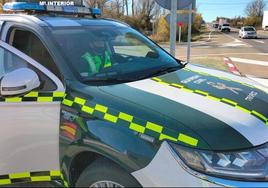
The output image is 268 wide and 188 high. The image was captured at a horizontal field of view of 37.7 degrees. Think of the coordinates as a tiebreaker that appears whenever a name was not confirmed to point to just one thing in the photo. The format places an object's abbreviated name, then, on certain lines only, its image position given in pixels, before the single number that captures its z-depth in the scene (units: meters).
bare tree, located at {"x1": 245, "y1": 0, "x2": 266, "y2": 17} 111.50
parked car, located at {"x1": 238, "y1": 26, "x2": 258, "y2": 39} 47.81
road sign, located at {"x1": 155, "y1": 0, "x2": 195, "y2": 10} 7.71
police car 2.34
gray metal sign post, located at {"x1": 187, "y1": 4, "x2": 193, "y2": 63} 9.39
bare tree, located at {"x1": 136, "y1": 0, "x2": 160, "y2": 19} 68.25
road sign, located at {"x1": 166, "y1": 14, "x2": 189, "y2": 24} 9.93
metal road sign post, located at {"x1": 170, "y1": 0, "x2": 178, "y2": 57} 7.60
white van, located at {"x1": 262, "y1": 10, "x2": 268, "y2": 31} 82.06
